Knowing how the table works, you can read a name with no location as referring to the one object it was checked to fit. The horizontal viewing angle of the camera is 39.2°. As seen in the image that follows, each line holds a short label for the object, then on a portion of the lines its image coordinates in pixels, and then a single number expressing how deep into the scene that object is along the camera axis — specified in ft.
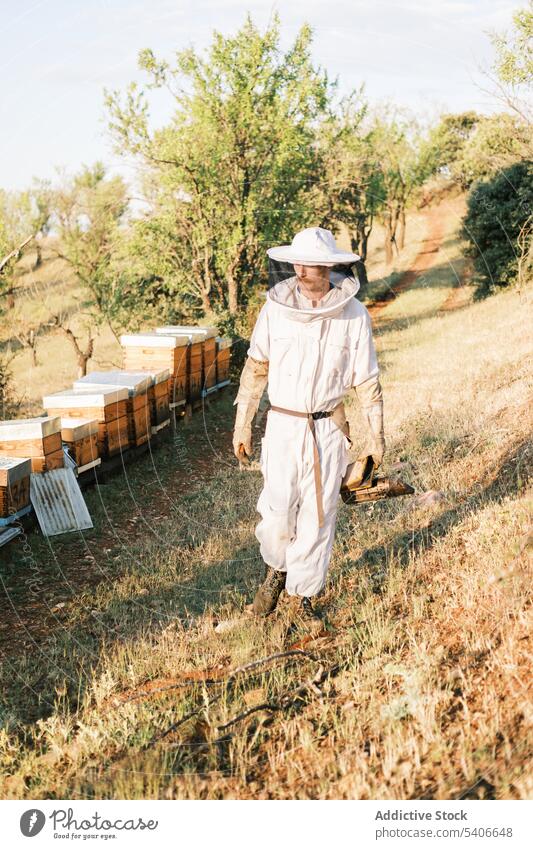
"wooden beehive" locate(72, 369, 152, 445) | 31.48
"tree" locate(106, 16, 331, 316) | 49.60
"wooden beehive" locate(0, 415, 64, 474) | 24.30
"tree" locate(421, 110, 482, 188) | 124.26
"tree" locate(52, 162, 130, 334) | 64.39
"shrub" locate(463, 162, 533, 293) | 75.25
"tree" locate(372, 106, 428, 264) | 102.68
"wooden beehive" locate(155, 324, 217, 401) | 40.55
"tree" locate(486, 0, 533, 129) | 53.01
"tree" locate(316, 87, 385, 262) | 64.69
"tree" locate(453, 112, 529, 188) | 64.98
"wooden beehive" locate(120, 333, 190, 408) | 37.65
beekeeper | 15.12
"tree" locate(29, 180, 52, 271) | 114.93
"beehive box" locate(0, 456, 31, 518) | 22.17
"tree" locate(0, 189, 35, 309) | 108.84
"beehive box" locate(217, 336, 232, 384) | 45.52
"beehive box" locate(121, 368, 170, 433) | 34.91
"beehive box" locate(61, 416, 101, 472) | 27.07
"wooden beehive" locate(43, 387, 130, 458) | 29.04
